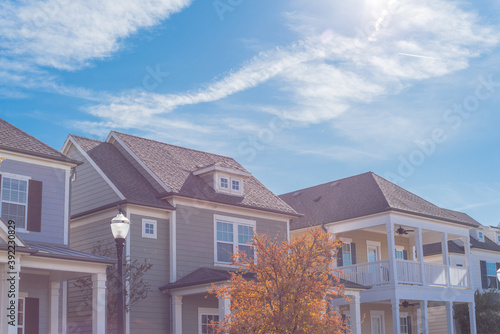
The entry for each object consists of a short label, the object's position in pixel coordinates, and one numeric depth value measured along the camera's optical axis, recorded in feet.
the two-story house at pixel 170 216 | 69.41
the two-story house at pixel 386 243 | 84.17
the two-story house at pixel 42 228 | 54.34
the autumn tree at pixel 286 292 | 48.32
